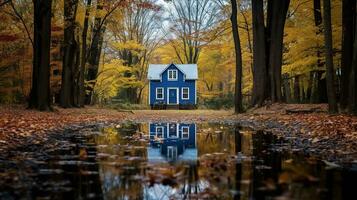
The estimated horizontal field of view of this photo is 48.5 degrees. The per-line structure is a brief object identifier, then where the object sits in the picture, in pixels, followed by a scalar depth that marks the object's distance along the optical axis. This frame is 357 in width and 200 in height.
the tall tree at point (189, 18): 55.22
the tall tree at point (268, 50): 20.84
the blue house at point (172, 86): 49.58
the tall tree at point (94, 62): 34.90
